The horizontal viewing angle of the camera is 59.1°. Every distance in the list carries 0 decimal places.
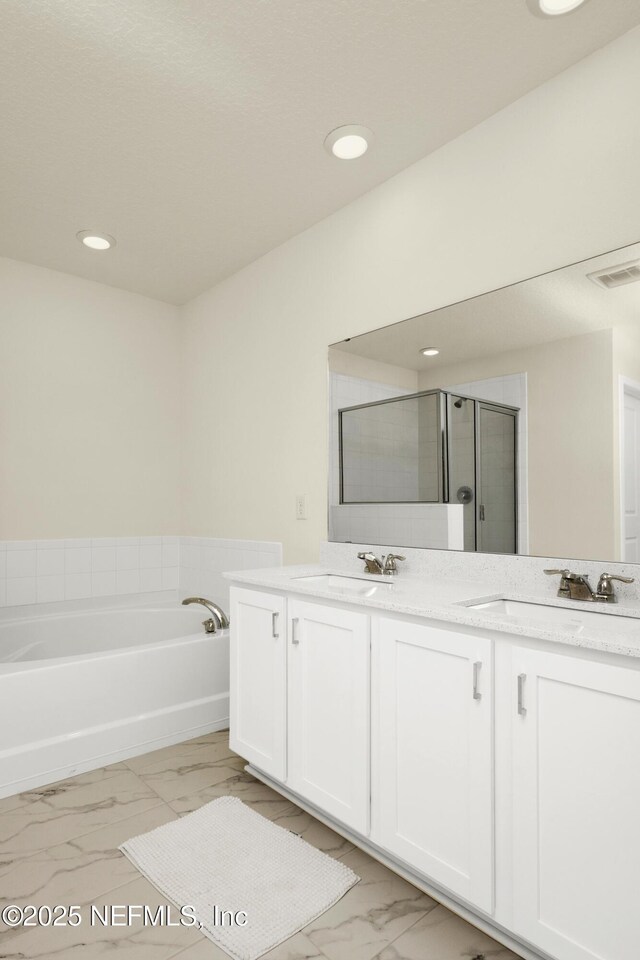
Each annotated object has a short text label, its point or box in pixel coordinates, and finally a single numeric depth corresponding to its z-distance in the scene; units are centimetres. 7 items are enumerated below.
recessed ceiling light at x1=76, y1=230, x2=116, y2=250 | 290
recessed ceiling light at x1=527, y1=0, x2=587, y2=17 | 157
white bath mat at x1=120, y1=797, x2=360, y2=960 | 148
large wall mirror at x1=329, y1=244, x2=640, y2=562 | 170
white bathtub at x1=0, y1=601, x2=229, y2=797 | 224
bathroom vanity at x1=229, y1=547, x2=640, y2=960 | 115
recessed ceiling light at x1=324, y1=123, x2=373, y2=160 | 212
